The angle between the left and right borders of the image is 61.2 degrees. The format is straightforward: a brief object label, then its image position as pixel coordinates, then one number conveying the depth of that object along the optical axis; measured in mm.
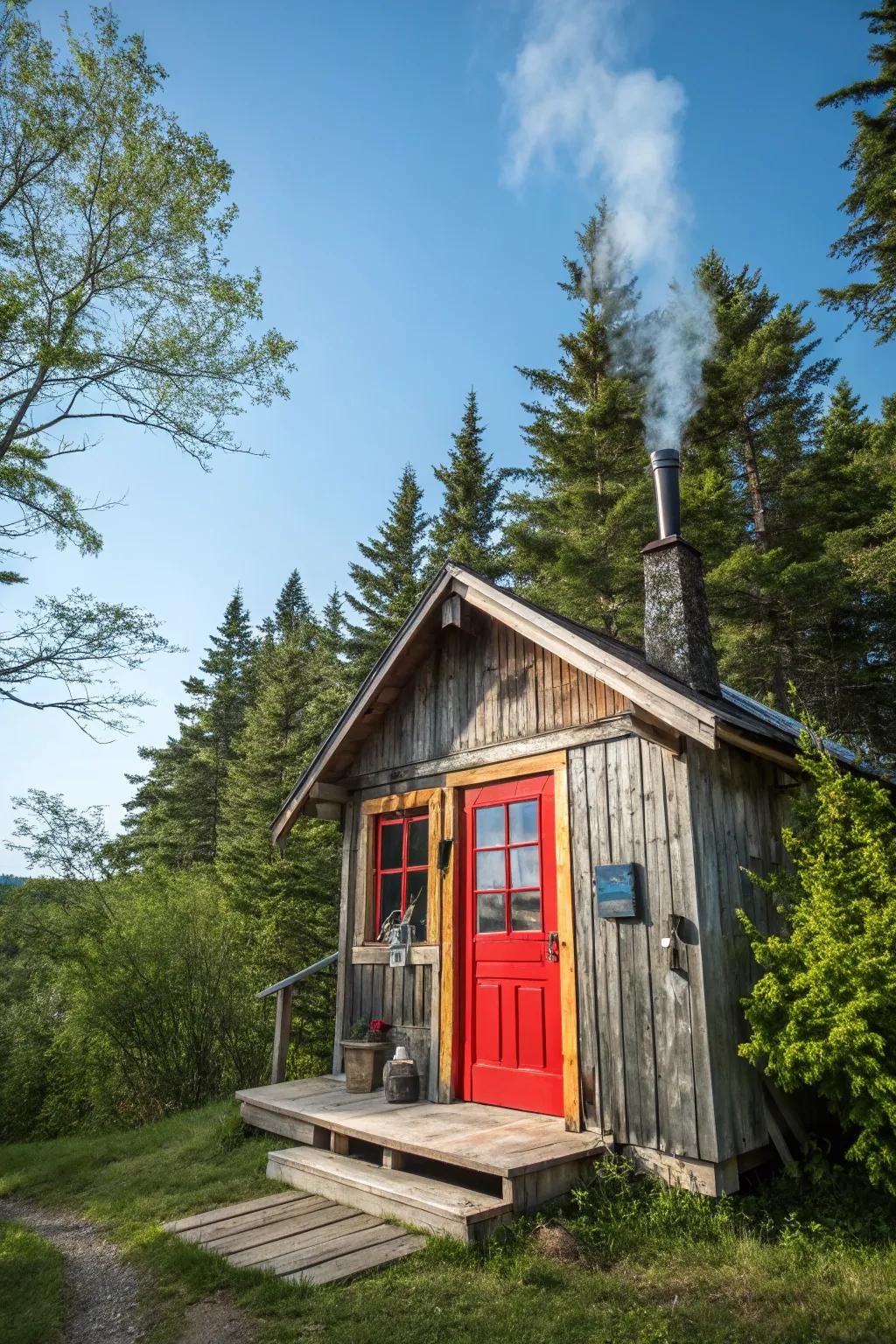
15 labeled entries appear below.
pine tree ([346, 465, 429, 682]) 23578
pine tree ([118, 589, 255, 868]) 26875
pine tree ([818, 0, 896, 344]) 10914
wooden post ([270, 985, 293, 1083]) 8062
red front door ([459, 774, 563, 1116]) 5930
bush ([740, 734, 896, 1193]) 4301
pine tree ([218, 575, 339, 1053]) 16188
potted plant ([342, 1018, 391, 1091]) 6887
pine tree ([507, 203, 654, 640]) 15875
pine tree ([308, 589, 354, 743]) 19969
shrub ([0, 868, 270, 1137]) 10969
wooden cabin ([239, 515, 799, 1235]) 4945
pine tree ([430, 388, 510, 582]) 24594
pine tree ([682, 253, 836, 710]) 14188
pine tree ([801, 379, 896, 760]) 15620
